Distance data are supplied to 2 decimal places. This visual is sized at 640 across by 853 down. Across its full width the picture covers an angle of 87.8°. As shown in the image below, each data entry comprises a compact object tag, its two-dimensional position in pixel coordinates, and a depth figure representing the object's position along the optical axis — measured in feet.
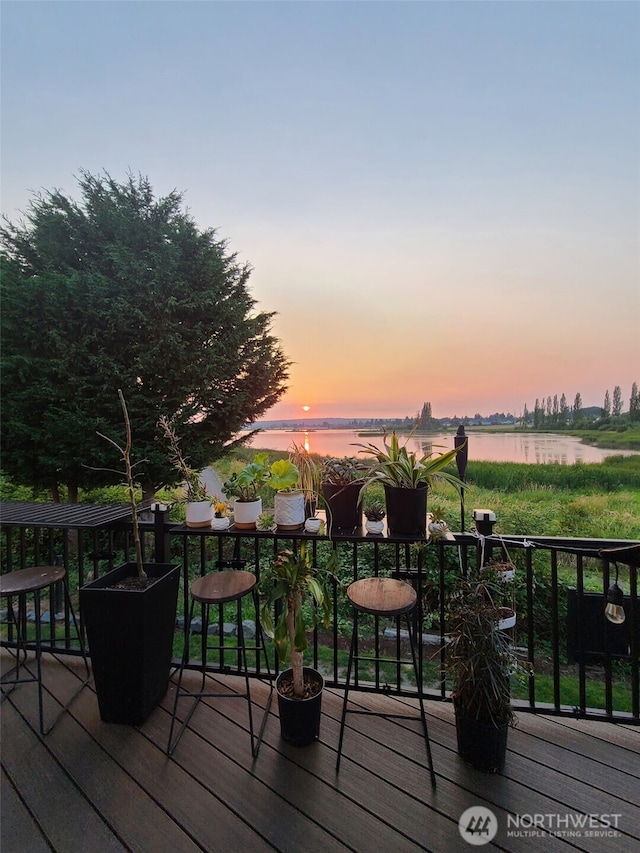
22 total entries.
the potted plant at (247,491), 5.61
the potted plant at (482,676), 4.59
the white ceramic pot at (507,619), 4.61
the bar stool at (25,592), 5.60
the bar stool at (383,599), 4.70
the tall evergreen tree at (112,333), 14.07
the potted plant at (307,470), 6.11
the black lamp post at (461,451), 5.66
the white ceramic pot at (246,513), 5.95
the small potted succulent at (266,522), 5.91
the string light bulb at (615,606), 4.28
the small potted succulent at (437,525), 5.35
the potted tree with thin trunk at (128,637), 5.26
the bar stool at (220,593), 5.10
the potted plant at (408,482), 5.28
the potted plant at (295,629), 5.01
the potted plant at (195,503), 6.11
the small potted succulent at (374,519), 5.51
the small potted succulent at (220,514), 5.99
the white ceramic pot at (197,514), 6.10
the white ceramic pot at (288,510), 5.75
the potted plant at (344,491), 5.63
